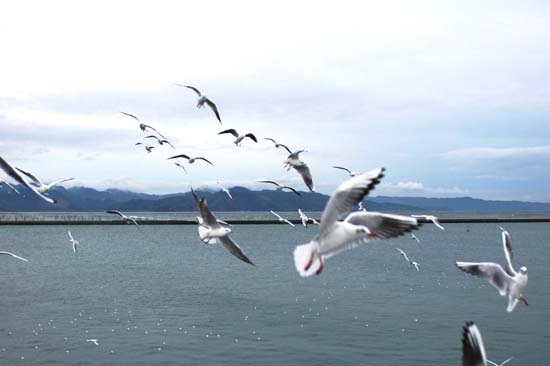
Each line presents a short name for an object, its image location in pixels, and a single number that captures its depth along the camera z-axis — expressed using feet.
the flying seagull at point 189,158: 76.86
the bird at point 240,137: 78.40
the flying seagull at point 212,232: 41.50
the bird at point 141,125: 81.48
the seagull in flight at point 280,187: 72.21
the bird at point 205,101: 76.18
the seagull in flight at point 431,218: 64.94
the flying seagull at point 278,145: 71.05
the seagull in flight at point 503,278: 43.39
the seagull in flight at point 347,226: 26.68
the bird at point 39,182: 45.06
